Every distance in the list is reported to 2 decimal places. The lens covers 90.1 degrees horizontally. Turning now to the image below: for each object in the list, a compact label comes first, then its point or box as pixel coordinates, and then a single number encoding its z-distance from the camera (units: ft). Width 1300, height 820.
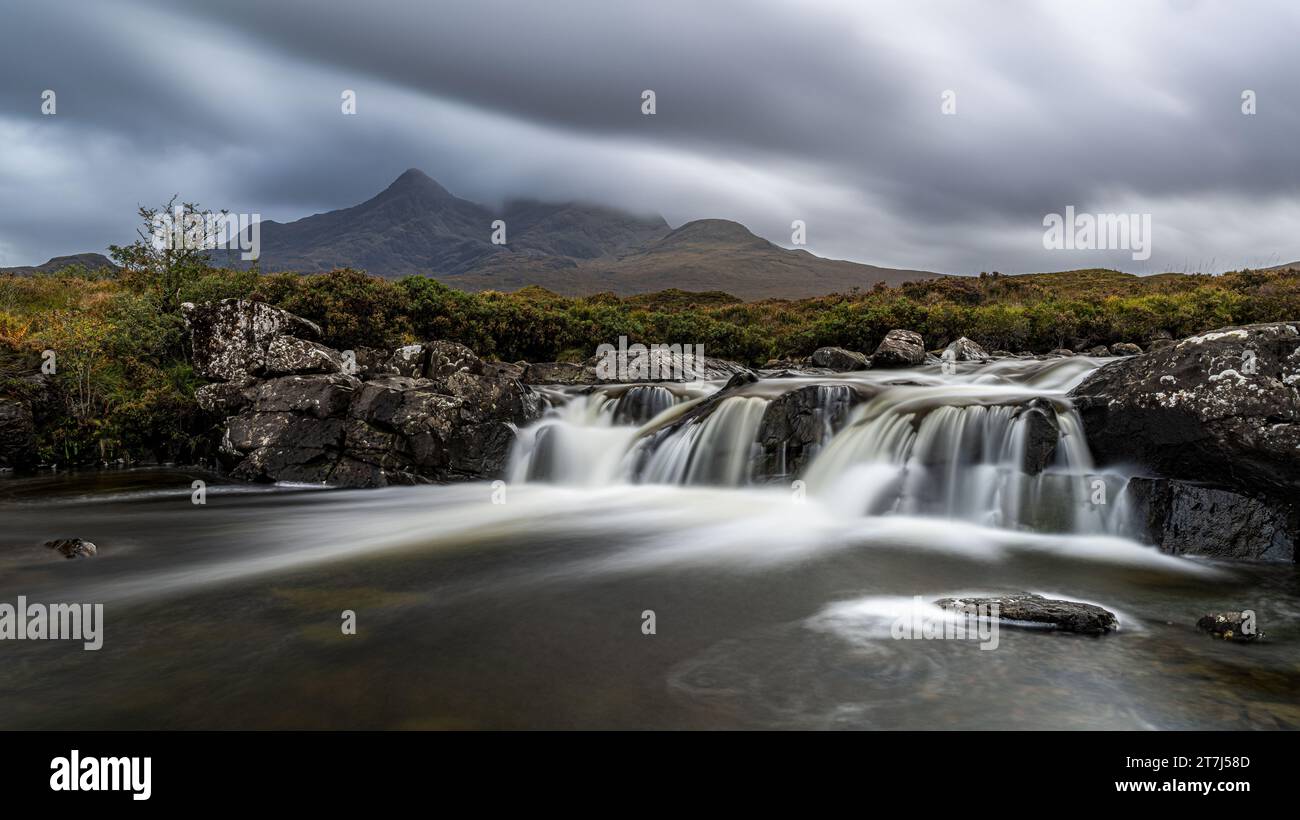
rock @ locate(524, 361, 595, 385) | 69.72
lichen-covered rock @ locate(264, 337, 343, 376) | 49.42
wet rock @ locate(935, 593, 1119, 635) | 17.37
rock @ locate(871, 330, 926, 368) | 69.36
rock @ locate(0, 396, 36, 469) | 46.39
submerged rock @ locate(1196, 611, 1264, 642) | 16.96
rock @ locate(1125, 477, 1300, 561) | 24.79
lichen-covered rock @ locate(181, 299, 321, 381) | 49.67
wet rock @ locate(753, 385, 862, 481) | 39.63
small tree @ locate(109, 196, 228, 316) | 63.87
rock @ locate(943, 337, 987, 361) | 71.20
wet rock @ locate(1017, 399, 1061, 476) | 30.89
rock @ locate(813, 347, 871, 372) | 72.69
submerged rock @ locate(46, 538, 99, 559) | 26.35
